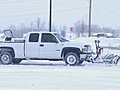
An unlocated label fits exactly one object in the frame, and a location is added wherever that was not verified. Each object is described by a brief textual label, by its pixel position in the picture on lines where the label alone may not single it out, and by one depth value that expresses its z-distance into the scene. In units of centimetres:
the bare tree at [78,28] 11069
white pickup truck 1934
